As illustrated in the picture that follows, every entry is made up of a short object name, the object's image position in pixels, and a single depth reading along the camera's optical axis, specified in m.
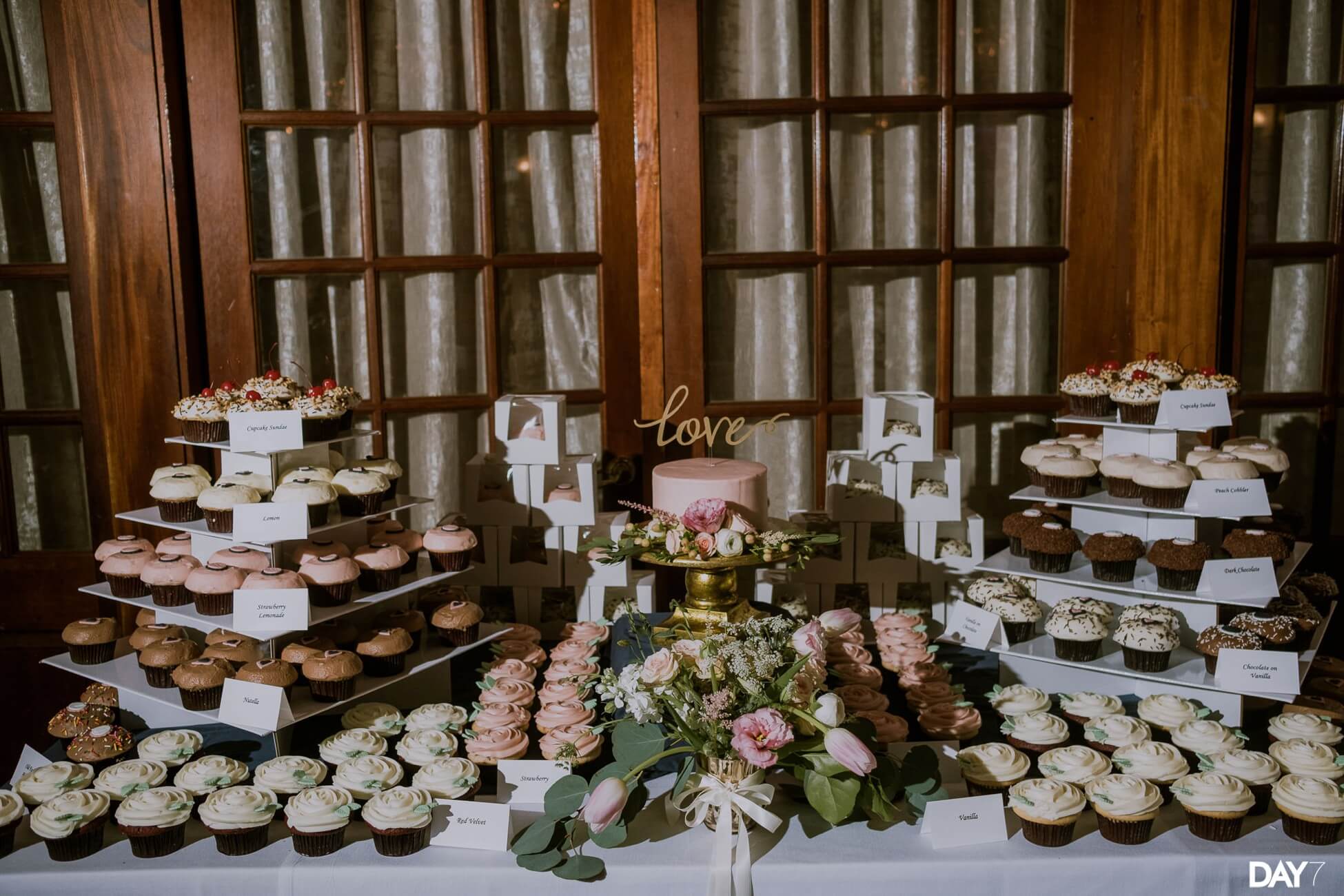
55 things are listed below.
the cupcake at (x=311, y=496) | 2.27
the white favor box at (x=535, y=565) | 2.89
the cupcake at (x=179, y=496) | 2.40
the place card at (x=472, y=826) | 1.93
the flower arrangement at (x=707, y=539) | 2.32
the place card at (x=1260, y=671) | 2.16
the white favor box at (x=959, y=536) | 2.87
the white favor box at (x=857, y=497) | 2.88
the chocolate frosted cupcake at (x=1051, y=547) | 2.54
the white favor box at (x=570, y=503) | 2.85
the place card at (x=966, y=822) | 1.91
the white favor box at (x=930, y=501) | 2.88
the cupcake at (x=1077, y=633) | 2.38
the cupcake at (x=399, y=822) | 1.90
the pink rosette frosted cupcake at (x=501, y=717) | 2.21
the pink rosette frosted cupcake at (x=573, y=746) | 2.09
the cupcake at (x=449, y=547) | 2.57
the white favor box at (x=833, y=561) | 2.92
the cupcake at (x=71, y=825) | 1.88
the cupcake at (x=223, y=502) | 2.28
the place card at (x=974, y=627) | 2.39
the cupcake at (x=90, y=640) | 2.44
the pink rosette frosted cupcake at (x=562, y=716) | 2.21
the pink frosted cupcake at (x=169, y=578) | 2.35
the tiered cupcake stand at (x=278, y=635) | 2.27
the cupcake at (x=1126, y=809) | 1.90
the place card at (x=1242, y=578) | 2.29
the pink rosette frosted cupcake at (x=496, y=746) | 2.14
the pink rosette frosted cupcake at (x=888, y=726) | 2.21
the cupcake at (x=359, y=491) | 2.43
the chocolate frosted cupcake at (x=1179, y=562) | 2.36
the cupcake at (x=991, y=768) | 2.05
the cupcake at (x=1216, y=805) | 1.90
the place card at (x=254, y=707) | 2.11
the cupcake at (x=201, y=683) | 2.21
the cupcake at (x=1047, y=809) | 1.90
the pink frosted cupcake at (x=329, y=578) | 2.31
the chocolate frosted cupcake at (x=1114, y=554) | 2.44
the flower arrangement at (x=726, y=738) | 1.86
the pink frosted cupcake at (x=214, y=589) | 2.25
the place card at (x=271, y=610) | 2.17
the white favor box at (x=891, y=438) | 2.86
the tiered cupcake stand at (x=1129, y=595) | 2.34
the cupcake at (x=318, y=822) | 1.90
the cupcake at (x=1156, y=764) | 2.03
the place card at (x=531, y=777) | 2.04
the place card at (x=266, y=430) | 2.24
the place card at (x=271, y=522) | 2.19
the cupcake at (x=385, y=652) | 2.37
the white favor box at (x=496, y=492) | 2.87
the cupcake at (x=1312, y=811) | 1.87
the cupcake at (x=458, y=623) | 2.52
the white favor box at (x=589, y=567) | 2.87
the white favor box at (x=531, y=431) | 2.82
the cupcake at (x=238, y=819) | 1.90
